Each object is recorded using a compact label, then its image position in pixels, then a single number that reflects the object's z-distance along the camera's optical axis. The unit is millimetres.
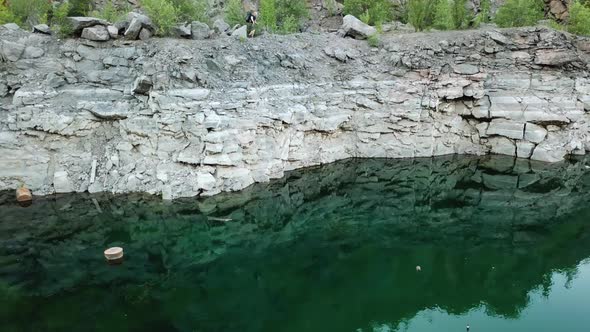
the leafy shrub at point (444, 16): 25656
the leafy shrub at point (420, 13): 26594
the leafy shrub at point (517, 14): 25953
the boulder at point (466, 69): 23234
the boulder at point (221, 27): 23641
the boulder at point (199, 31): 22250
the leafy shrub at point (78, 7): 25316
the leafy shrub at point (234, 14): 25164
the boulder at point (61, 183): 18312
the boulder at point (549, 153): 22312
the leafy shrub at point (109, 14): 22977
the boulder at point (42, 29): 20562
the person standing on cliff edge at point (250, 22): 24203
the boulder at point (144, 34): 21156
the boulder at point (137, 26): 20797
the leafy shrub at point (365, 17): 26375
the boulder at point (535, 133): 22469
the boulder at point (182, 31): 21828
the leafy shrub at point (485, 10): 29006
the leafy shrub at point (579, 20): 24609
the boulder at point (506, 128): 22594
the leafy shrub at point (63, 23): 20656
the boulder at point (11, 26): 20391
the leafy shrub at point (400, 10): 29656
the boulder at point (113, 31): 20750
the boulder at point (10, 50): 19469
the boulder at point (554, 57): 23062
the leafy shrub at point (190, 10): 23875
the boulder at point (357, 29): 24797
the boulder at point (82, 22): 20516
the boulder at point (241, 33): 22484
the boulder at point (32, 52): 19844
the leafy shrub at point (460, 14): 26188
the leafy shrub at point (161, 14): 21312
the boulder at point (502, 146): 22959
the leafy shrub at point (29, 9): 22791
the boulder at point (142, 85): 19031
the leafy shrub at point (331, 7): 30384
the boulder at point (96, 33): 20469
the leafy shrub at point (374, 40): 24359
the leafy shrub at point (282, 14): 24969
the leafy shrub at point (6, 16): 21656
